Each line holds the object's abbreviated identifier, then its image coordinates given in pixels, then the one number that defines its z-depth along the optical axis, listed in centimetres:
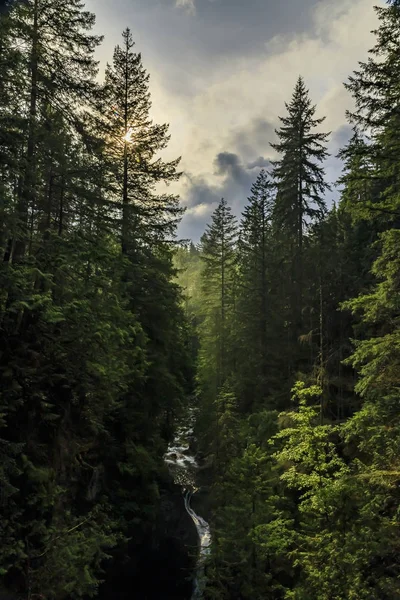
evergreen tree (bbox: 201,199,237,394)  3191
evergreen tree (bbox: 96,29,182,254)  1873
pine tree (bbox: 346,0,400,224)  939
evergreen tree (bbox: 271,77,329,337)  2334
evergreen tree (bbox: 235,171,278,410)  2478
